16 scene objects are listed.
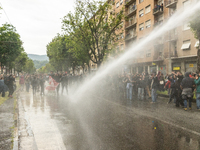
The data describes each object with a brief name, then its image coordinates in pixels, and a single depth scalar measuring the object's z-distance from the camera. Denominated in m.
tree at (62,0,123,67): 24.31
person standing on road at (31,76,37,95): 16.30
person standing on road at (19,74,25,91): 20.13
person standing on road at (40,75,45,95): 15.63
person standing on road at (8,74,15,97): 13.44
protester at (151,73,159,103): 11.34
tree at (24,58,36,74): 117.53
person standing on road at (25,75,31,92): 19.02
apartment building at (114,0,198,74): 24.91
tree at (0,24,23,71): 37.25
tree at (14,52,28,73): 59.88
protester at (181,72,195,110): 8.79
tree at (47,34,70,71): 44.68
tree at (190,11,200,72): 13.20
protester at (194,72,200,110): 8.91
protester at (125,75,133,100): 12.86
